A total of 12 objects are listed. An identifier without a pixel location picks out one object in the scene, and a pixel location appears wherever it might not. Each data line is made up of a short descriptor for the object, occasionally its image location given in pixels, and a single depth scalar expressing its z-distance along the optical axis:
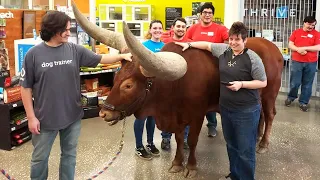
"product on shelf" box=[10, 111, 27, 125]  4.24
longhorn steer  2.83
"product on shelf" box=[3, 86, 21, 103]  4.09
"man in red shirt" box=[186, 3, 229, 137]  4.15
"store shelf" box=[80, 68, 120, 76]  5.39
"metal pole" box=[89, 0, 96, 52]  6.23
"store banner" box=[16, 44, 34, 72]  4.79
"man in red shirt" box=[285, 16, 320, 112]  6.10
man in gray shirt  2.39
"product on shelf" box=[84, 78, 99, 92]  5.63
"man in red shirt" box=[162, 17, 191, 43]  3.77
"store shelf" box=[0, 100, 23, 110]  4.12
